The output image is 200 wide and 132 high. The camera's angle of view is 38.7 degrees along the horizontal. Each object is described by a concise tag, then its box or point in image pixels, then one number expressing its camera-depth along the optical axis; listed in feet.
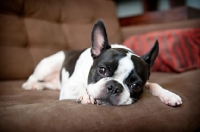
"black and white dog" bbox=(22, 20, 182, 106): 1.76
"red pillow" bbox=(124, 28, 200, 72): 2.98
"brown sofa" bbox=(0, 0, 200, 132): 1.45
